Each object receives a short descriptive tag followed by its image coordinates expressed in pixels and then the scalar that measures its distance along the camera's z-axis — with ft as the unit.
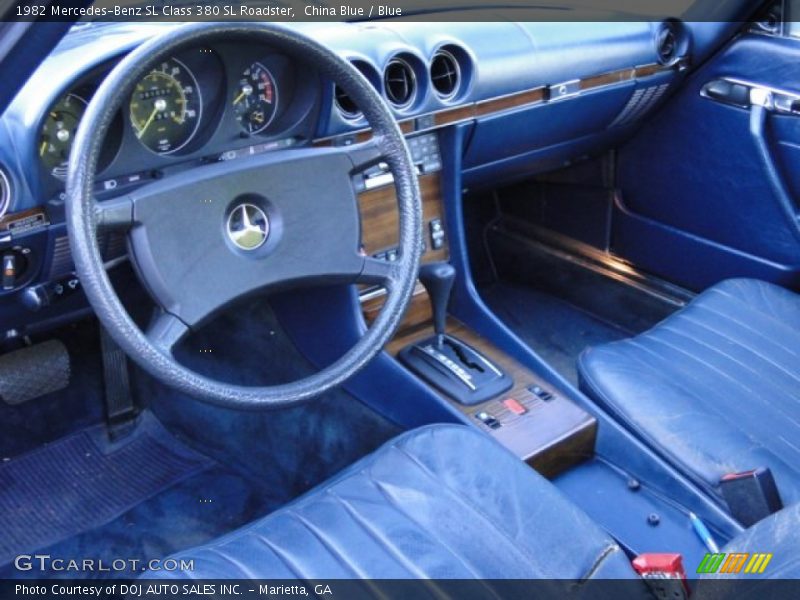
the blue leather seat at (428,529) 4.63
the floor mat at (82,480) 7.09
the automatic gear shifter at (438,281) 7.01
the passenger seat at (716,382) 5.78
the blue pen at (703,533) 5.66
